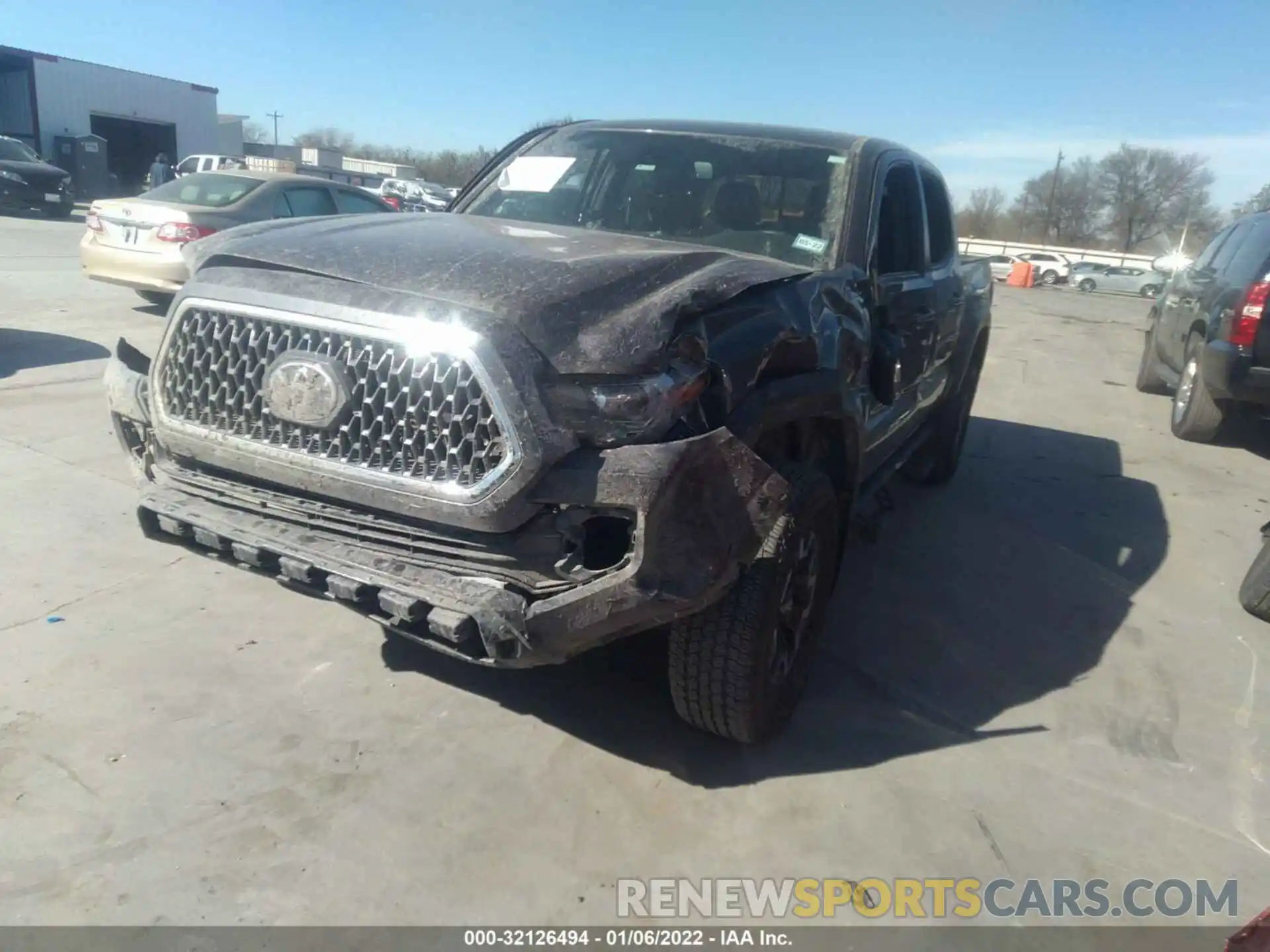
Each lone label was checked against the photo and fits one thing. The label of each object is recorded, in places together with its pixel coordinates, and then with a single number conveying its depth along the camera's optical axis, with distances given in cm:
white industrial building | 3550
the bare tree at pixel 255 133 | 9256
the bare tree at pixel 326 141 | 9338
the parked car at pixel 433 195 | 3015
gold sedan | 895
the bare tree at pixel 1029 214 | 7269
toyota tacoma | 227
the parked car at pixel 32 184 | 2134
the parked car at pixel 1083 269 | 3847
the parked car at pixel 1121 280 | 3716
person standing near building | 2453
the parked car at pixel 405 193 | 2667
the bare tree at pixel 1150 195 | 6838
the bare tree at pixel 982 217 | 6819
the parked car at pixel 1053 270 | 4053
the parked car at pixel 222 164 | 2800
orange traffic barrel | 3472
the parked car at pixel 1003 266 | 3743
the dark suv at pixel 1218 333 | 679
